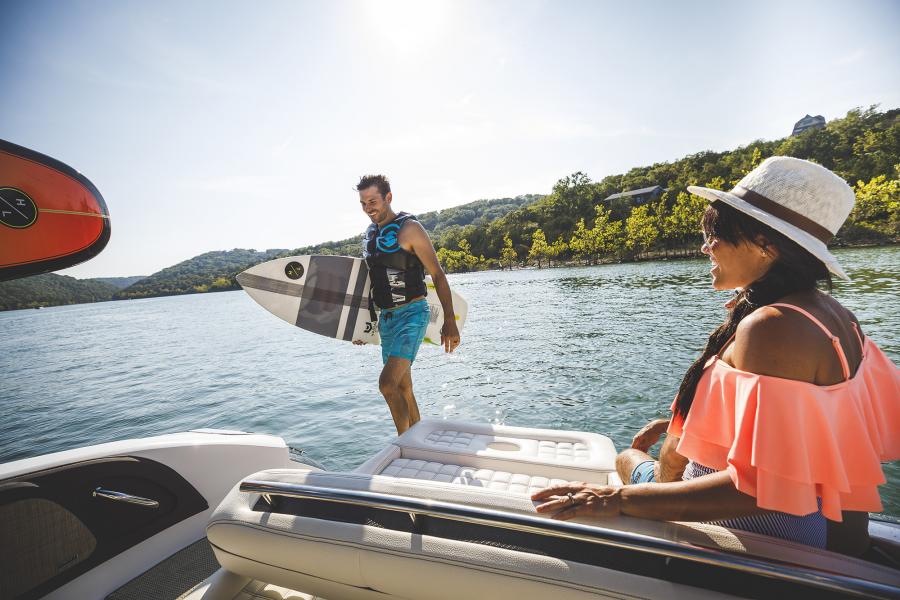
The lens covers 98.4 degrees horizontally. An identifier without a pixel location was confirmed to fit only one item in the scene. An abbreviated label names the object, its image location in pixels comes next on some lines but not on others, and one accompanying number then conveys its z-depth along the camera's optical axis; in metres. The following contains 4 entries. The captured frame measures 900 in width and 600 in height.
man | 3.64
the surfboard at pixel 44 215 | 1.90
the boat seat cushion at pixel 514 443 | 2.65
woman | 1.10
